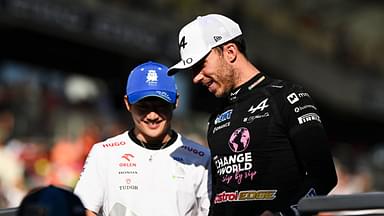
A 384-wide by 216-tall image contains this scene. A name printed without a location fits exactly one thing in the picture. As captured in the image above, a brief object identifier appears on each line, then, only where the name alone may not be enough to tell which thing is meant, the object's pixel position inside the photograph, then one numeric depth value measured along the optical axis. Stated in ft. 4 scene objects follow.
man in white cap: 33.14
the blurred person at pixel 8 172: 71.05
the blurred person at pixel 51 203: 24.32
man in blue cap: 37.14
